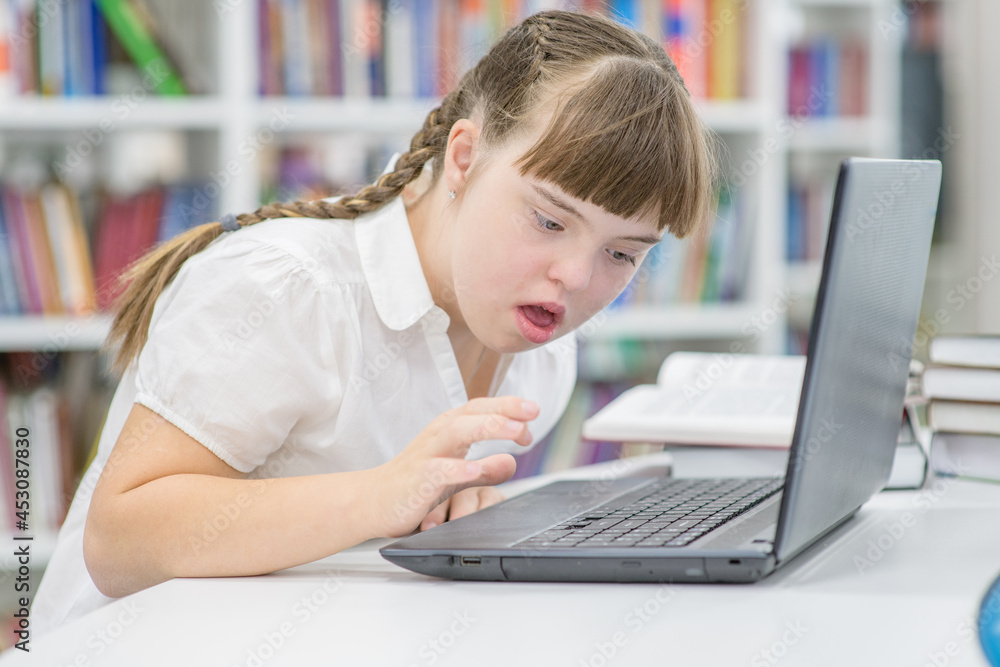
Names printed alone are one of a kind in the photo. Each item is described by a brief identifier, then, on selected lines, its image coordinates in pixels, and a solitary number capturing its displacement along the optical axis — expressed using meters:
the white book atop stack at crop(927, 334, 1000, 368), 1.97
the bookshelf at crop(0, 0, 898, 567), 3.48
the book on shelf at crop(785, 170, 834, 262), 4.85
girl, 1.74
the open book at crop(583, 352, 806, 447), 2.07
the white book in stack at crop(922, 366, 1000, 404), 1.98
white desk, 1.54
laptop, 1.60
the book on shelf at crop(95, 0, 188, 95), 3.47
